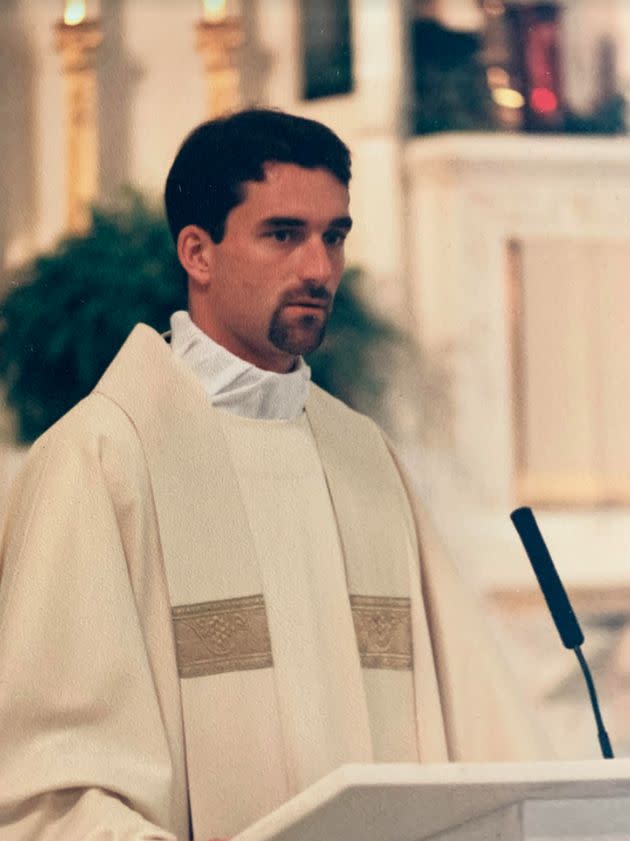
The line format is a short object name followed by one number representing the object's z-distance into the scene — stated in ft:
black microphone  17.48
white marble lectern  13.30
